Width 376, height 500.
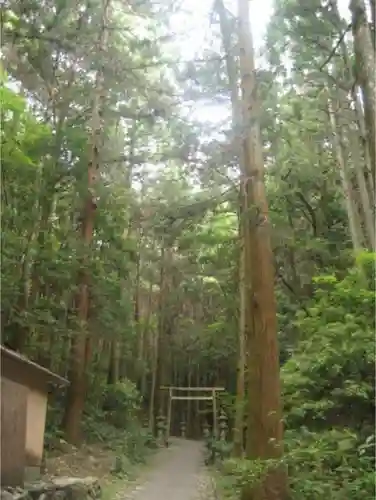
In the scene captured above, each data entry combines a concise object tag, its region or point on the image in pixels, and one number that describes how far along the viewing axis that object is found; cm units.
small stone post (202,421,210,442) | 2378
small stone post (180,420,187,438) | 2898
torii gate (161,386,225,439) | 2192
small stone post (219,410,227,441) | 2120
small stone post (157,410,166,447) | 2357
